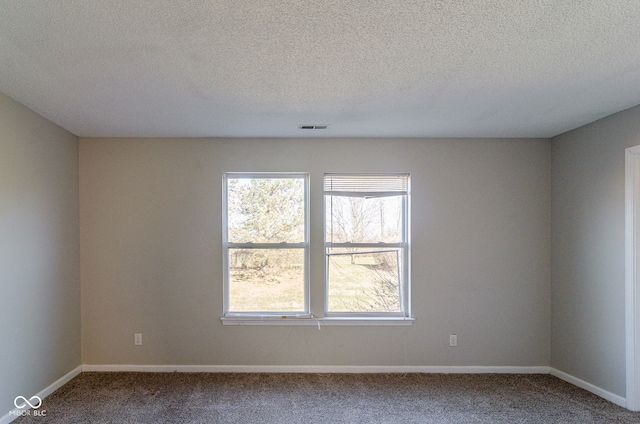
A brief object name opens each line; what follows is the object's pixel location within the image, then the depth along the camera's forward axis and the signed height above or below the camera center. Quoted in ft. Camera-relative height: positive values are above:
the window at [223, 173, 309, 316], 13.82 -1.23
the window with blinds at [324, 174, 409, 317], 13.85 -1.08
